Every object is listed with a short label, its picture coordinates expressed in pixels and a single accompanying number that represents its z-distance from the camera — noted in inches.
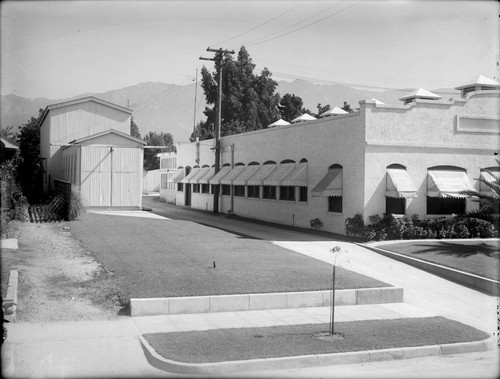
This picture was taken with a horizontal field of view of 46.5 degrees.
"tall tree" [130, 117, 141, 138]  3115.9
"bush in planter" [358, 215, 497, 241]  918.4
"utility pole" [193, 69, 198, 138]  3075.1
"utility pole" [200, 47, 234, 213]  1509.1
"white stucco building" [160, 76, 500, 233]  954.1
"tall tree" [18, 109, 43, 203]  1486.2
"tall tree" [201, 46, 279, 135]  2605.8
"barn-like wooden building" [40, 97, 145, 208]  1185.4
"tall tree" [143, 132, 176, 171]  3021.7
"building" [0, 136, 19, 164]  570.9
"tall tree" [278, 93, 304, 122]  2664.9
